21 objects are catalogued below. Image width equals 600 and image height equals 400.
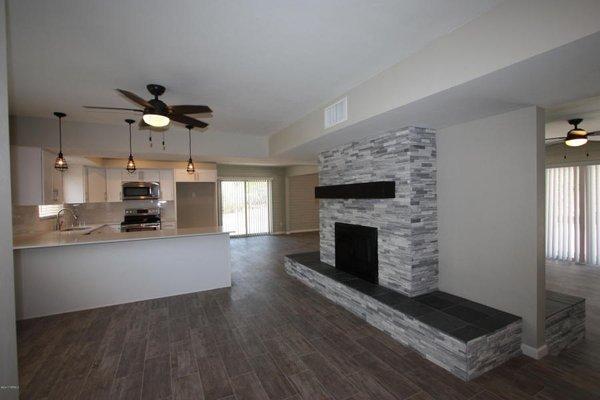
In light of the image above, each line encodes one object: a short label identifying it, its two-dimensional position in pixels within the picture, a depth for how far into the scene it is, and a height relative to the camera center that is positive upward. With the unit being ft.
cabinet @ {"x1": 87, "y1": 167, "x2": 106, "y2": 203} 19.44 +1.23
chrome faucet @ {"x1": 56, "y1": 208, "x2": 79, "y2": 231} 17.81 -1.33
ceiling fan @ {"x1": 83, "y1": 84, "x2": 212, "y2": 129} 8.52 +3.07
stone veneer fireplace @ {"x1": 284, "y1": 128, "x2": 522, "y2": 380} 7.79 -3.00
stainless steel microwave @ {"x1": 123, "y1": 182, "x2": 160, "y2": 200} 20.58 +0.78
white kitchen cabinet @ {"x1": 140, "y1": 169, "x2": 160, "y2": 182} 21.48 +2.07
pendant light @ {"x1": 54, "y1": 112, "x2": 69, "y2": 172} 12.41 +1.97
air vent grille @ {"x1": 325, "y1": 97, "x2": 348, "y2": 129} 10.36 +3.47
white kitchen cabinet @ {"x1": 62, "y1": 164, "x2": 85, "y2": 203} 17.52 +1.22
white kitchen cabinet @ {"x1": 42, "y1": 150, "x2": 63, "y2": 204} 13.57 +1.17
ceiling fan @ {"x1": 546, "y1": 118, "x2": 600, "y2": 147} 12.00 +2.59
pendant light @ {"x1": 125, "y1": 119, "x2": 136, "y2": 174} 14.30 +2.04
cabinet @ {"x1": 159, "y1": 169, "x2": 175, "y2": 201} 22.08 +1.25
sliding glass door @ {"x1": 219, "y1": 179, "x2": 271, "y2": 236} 29.99 -0.88
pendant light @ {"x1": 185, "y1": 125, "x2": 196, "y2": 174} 15.84 +3.20
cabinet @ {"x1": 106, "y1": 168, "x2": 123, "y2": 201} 20.49 +1.24
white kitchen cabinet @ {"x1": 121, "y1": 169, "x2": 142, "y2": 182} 20.94 +1.97
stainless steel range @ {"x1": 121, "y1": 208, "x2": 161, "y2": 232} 20.90 -1.65
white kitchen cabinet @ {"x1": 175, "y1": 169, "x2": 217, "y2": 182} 23.04 +2.16
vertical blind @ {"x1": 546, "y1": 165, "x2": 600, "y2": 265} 17.56 -1.58
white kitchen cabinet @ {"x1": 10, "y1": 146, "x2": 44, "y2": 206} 12.86 +1.37
